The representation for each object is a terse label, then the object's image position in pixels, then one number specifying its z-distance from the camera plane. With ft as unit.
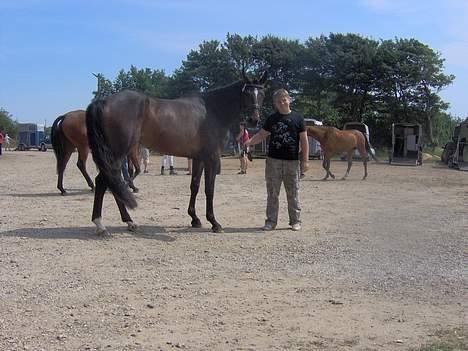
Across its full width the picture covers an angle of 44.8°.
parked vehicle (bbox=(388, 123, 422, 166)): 104.27
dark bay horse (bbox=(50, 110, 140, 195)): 40.47
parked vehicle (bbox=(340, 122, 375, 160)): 106.11
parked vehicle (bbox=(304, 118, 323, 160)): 118.73
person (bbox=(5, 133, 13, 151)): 186.62
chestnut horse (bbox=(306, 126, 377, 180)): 63.31
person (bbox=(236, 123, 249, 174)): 65.51
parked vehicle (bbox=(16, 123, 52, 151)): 206.18
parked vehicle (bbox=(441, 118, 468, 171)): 88.84
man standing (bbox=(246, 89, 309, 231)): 28.37
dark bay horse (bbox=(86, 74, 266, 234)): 25.38
